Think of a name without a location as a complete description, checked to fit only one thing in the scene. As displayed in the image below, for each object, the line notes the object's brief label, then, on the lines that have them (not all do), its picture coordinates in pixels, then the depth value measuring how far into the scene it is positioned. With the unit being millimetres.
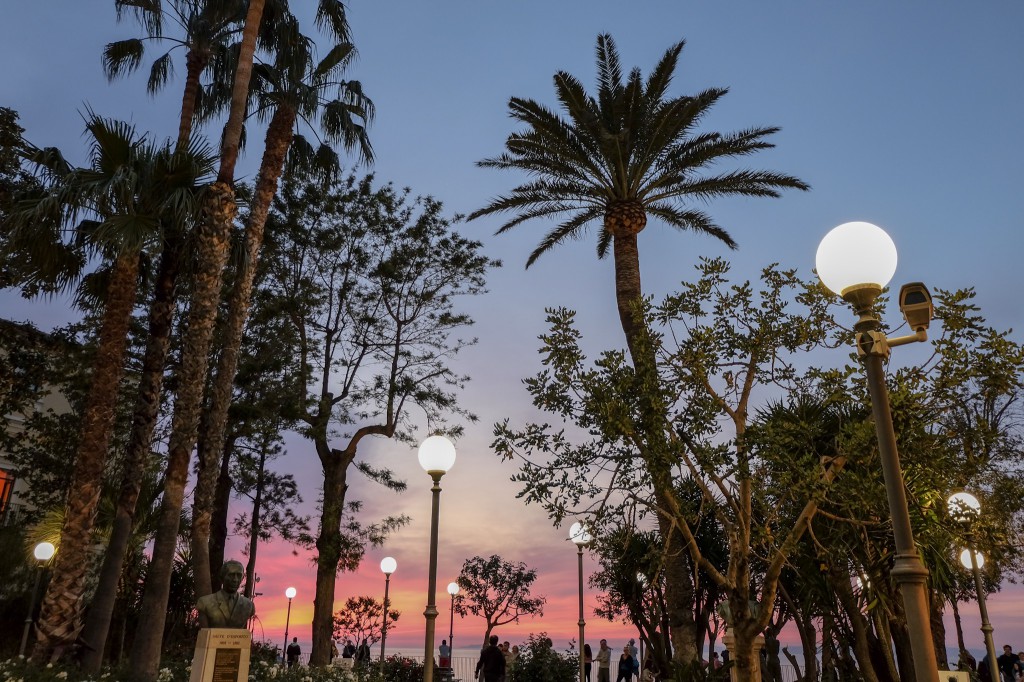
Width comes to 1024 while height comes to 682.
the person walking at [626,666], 21766
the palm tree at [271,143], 13914
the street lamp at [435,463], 8953
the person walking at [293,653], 27372
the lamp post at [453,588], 28520
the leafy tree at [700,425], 9016
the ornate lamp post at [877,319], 4195
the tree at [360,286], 23078
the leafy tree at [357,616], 37625
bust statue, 9148
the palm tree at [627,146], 17297
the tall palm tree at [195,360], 11766
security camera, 5012
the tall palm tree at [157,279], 12422
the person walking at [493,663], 17969
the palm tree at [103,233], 12141
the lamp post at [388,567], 20400
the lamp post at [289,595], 42588
